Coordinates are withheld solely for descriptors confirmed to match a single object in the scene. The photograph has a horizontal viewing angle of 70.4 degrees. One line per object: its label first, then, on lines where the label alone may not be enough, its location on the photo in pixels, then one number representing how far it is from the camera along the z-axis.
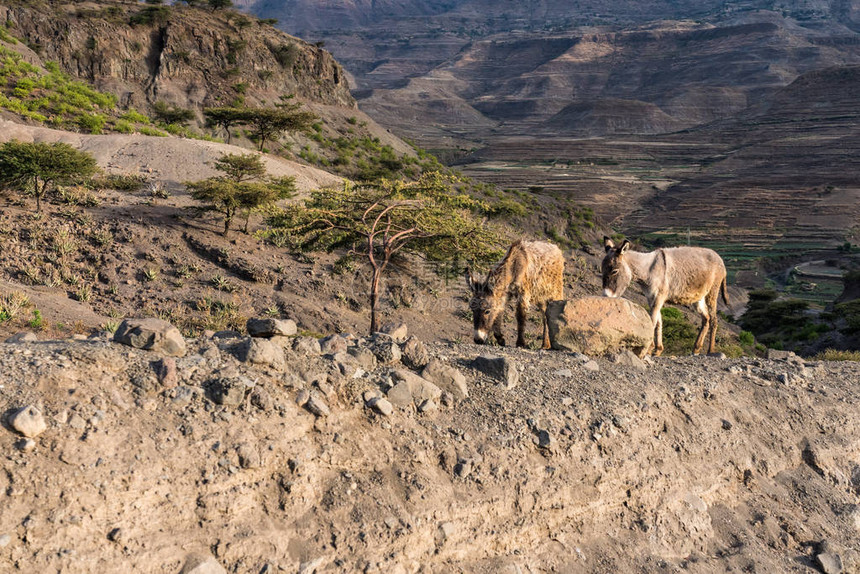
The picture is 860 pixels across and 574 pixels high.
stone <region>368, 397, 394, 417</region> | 6.66
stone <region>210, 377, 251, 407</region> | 6.02
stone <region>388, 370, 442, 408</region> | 6.91
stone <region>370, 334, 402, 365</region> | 7.47
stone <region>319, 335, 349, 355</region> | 7.39
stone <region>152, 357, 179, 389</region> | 6.04
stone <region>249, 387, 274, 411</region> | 6.15
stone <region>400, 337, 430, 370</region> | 7.59
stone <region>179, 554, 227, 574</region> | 4.94
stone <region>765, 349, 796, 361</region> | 11.19
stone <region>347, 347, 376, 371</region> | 7.27
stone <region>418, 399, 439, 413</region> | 6.96
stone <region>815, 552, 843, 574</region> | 7.00
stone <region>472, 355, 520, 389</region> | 7.77
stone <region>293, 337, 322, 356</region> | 7.21
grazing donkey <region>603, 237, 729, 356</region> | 10.57
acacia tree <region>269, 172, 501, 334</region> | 14.55
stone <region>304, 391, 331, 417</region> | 6.37
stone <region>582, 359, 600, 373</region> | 8.74
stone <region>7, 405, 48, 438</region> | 5.09
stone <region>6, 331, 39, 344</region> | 7.65
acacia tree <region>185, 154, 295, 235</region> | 22.78
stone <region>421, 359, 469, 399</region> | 7.39
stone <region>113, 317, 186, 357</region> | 6.54
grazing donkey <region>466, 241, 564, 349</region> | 10.55
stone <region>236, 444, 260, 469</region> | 5.68
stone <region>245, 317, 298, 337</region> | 7.73
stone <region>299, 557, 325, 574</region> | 5.27
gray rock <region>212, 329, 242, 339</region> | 7.91
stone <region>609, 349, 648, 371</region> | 9.21
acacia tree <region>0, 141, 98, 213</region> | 20.50
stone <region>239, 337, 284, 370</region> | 6.66
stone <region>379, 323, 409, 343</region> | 8.89
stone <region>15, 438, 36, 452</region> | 5.05
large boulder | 9.57
